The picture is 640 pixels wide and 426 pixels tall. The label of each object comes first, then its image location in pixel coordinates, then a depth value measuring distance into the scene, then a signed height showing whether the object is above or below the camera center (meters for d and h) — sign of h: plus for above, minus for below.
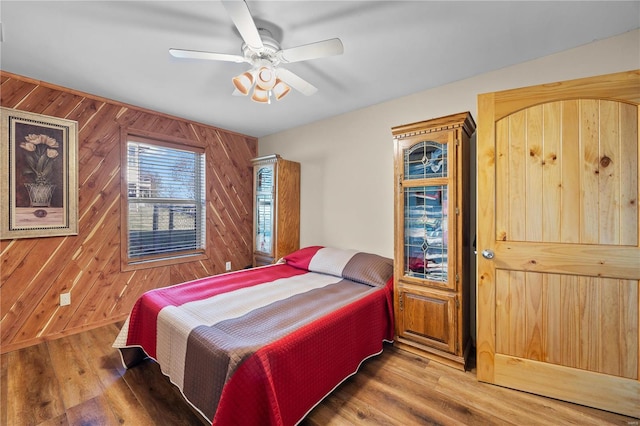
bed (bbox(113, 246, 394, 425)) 1.20 -0.72
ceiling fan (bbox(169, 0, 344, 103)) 1.45 +0.99
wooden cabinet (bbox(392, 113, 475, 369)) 1.97 -0.20
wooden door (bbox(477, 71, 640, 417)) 1.48 -0.17
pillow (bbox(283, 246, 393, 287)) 2.41 -0.52
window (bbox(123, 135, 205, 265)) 3.01 +0.16
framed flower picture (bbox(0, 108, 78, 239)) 2.22 +0.36
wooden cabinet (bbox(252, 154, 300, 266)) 3.45 +0.08
